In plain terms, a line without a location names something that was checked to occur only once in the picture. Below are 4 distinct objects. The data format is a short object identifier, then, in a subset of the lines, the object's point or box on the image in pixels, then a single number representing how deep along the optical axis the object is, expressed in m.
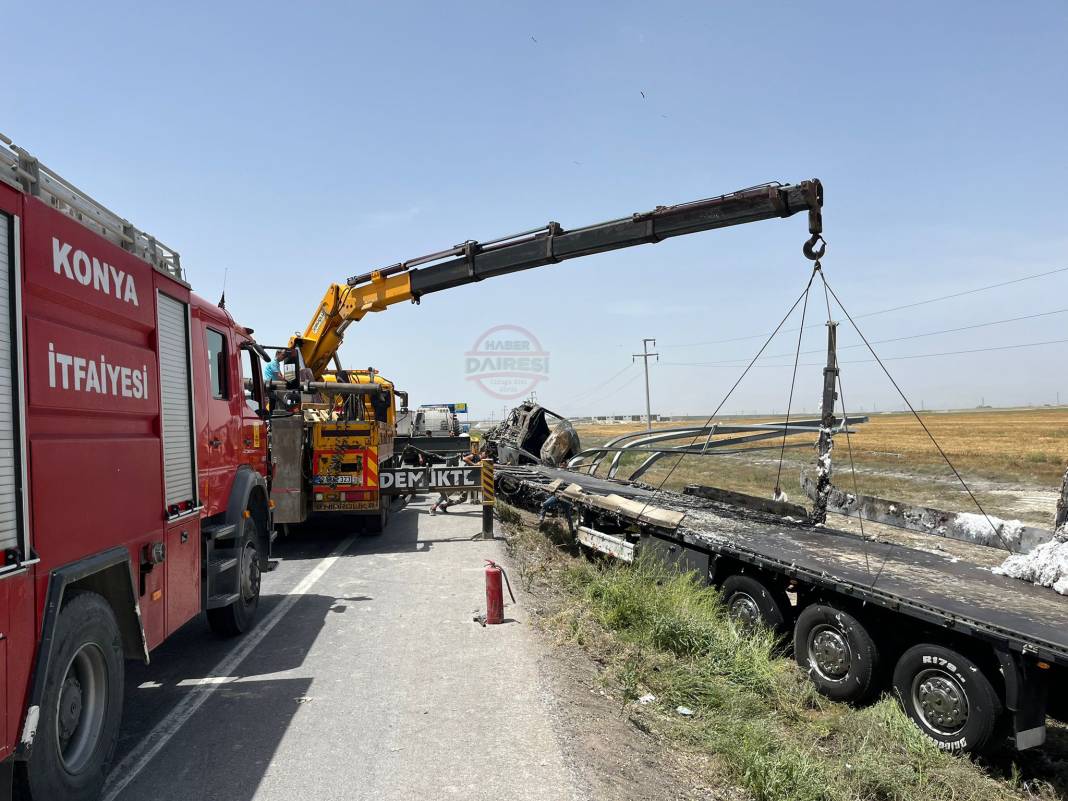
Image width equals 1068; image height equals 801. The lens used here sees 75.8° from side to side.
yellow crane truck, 8.24
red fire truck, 3.08
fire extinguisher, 6.85
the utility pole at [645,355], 59.34
